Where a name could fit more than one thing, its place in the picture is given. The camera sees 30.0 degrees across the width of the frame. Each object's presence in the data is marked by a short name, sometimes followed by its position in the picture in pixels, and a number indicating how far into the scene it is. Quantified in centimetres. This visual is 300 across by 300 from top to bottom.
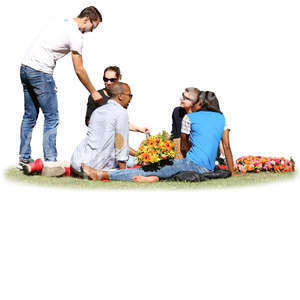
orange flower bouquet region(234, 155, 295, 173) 963
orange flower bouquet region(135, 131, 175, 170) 832
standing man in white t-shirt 880
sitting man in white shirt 834
